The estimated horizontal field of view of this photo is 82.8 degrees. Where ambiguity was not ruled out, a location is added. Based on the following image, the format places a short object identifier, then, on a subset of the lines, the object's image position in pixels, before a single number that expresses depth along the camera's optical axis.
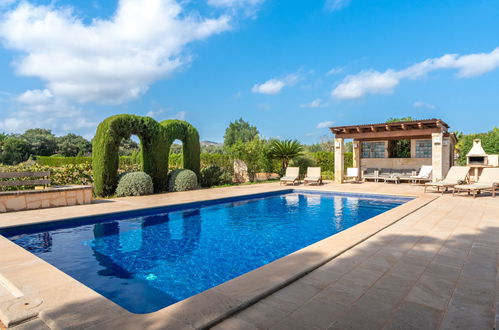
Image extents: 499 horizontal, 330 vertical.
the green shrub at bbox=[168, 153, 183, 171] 23.09
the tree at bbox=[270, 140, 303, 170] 18.47
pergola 13.96
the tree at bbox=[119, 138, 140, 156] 42.39
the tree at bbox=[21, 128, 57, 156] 39.00
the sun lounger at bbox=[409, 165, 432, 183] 14.69
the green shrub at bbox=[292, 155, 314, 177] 19.83
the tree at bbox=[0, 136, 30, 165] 35.19
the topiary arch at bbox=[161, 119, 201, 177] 13.81
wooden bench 8.56
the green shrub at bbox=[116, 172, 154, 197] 11.52
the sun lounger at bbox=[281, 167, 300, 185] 14.94
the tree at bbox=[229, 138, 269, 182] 17.72
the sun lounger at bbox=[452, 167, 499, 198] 9.75
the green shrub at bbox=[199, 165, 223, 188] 15.37
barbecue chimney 12.93
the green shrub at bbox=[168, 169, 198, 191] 13.28
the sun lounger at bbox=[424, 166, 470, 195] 10.91
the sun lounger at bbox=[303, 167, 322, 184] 15.39
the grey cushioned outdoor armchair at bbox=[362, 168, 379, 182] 17.11
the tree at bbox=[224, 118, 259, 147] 53.97
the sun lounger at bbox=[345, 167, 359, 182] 16.97
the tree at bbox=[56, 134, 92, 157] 41.51
